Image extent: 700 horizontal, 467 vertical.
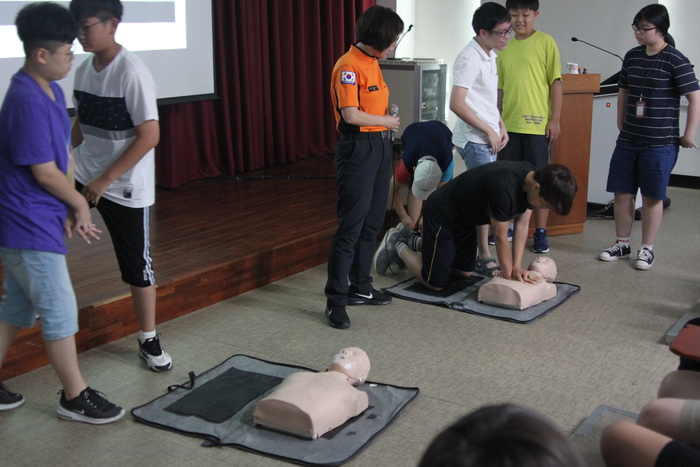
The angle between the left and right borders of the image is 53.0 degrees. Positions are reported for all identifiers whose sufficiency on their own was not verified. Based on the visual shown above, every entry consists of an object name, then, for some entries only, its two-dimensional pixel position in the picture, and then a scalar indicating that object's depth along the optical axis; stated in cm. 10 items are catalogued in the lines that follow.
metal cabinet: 588
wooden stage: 270
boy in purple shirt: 189
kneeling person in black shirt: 279
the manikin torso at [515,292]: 305
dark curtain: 488
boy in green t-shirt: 382
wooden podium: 426
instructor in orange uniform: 271
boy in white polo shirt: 334
